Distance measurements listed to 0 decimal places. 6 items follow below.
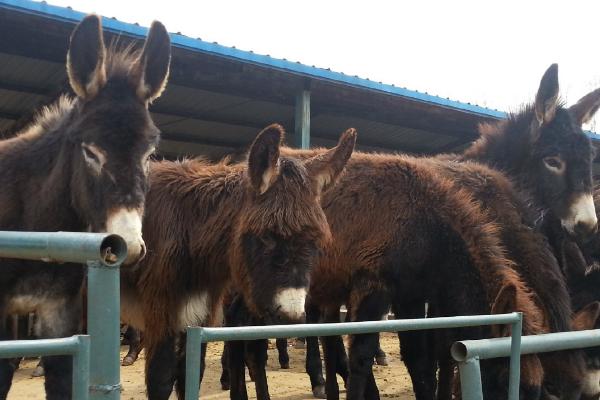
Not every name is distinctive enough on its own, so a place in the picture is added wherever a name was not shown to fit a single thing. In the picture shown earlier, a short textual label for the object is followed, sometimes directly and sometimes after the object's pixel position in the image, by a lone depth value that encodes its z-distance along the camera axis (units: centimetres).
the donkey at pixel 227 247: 399
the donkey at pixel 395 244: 475
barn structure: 725
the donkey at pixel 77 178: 310
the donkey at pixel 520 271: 414
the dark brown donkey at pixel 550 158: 612
